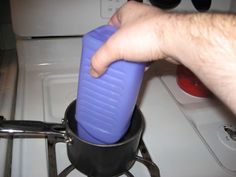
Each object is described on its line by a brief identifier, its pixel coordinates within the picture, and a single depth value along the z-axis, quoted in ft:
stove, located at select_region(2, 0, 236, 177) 1.63
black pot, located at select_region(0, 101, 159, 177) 1.42
